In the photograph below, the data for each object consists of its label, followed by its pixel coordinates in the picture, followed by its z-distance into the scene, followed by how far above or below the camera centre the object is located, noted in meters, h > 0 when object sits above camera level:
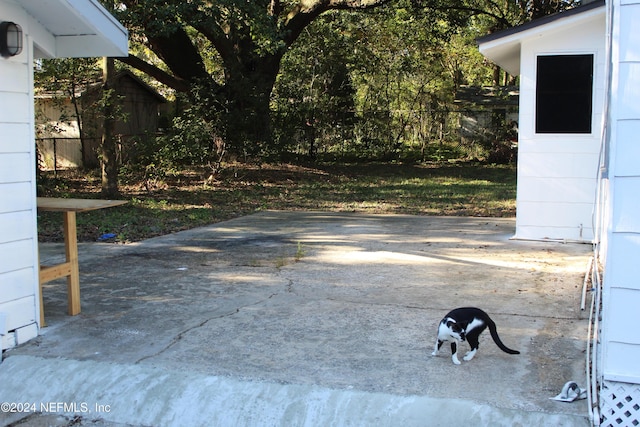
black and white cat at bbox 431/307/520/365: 3.85 -1.01
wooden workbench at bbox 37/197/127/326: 4.69 -0.64
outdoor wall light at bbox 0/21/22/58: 4.05 +0.81
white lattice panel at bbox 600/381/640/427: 3.05 -1.17
